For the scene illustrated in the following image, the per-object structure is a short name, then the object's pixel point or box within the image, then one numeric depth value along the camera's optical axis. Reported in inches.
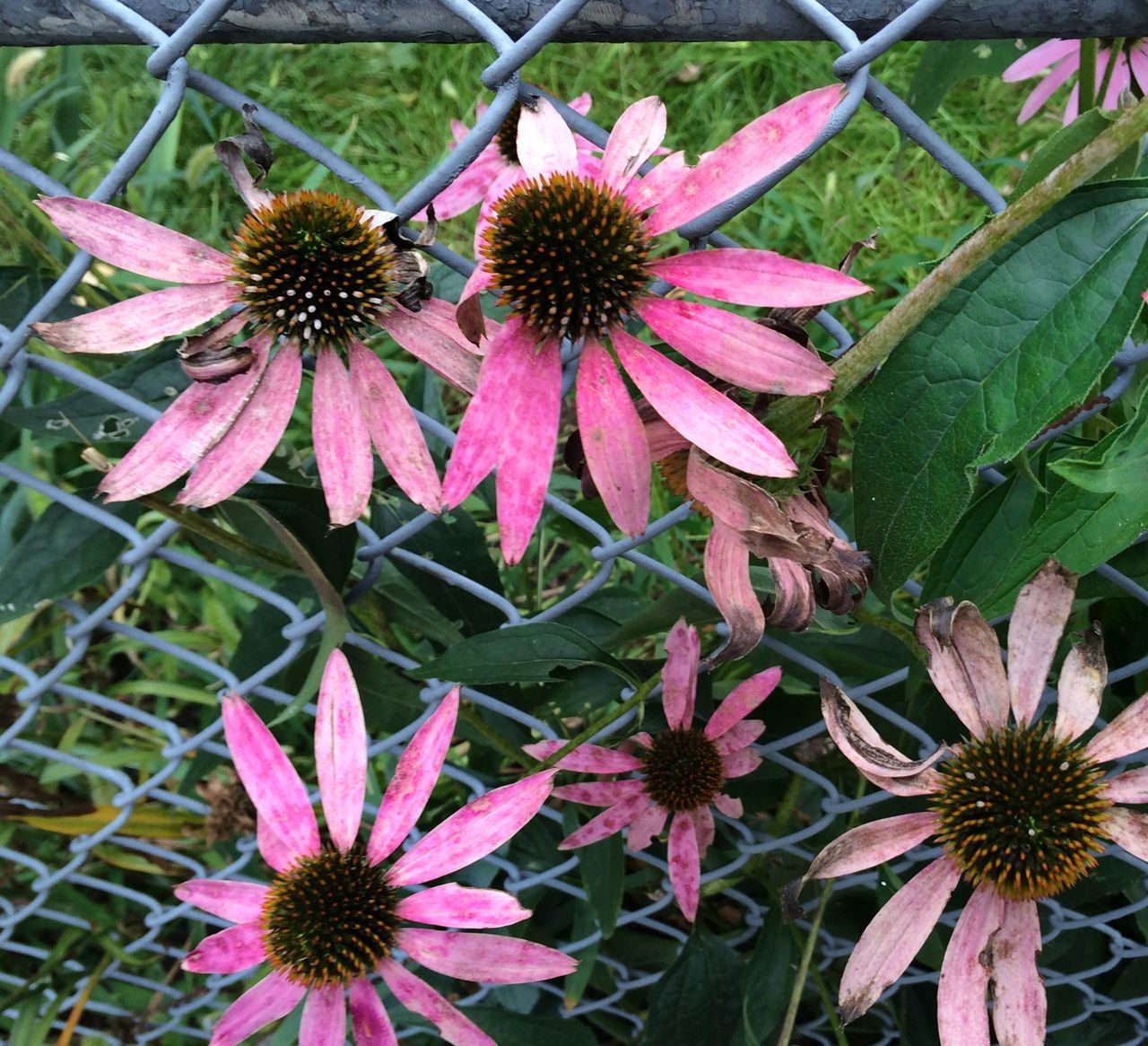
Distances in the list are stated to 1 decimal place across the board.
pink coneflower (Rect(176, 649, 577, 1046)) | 10.9
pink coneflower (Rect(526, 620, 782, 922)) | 12.7
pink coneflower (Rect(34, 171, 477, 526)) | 9.4
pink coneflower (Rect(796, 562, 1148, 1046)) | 10.6
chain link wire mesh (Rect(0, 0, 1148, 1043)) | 8.5
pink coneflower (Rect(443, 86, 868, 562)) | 8.8
